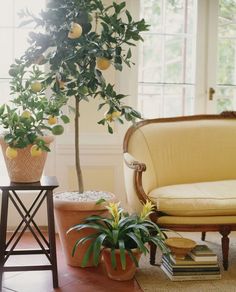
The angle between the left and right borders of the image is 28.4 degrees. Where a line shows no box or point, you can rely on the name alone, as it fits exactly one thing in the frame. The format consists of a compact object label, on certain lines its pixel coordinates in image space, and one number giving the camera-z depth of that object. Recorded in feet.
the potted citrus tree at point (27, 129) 8.41
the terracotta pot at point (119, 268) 8.94
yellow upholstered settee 9.62
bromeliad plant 8.73
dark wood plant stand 8.55
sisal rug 8.79
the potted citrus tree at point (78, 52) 8.64
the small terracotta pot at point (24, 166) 8.71
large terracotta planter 9.28
